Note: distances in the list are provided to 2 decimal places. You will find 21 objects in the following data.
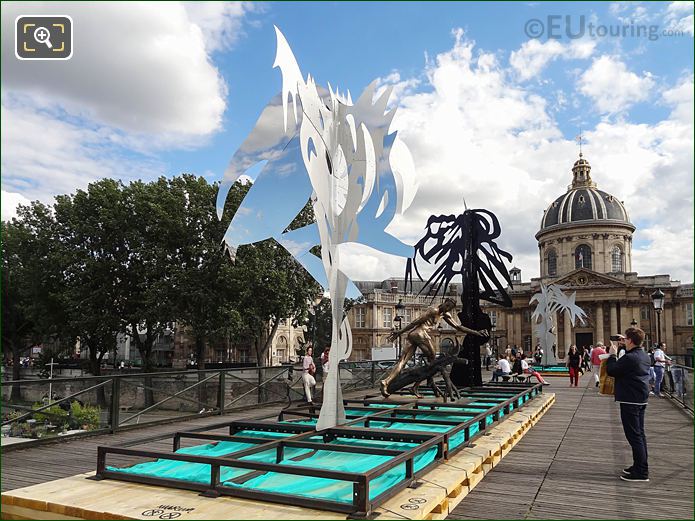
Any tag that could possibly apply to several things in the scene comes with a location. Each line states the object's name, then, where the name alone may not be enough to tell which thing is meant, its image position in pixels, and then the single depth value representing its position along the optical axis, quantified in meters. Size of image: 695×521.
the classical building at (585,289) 85.25
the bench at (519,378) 24.66
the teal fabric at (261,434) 9.62
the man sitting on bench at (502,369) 23.73
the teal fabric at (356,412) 11.56
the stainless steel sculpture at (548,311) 42.72
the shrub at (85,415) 11.87
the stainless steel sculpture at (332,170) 9.71
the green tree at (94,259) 33.25
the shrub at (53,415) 11.20
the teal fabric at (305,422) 10.48
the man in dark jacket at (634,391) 7.69
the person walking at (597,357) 22.79
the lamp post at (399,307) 28.97
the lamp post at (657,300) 28.19
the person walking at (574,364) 26.78
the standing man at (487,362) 45.50
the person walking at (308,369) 17.44
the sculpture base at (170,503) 5.52
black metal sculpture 18.27
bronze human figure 13.20
